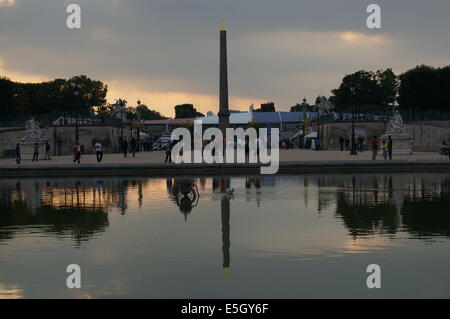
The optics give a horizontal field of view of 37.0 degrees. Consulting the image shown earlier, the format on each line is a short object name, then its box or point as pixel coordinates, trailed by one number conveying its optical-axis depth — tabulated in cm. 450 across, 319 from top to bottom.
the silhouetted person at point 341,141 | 7529
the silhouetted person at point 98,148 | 4542
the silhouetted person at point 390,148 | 4347
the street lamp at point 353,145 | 5331
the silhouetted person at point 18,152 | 4378
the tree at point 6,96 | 9726
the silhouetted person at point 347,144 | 7656
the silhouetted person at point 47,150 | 5340
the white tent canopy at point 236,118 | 16250
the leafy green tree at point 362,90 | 12888
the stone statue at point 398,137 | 5422
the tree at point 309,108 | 19258
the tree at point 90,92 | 12612
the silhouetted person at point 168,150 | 4363
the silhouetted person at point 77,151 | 4391
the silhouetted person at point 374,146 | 4272
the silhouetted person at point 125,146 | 5576
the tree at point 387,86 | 13161
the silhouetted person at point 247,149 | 5159
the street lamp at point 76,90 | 4958
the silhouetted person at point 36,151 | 4990
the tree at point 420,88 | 9638
